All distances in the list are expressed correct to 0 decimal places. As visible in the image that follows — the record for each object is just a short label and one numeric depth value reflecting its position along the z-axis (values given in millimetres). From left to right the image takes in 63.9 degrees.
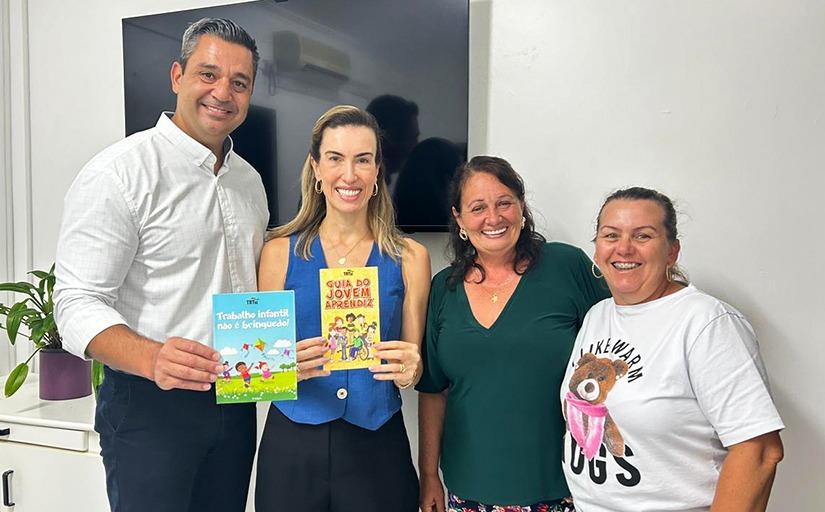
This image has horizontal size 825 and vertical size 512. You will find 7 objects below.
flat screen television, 2090
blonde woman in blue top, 1564
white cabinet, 2299
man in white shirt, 1462
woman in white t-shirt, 1306
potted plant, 2445
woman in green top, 1582
